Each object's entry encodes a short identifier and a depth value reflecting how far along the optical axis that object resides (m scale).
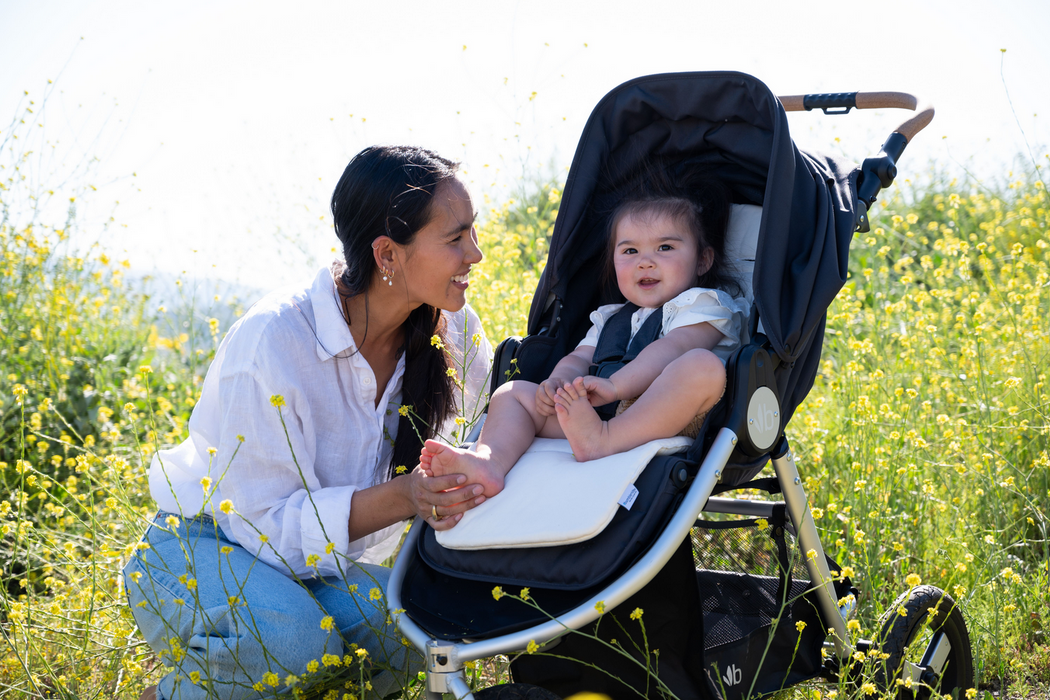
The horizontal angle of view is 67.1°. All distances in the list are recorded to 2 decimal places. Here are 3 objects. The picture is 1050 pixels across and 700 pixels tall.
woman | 2.08
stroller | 1.72
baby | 1.93
